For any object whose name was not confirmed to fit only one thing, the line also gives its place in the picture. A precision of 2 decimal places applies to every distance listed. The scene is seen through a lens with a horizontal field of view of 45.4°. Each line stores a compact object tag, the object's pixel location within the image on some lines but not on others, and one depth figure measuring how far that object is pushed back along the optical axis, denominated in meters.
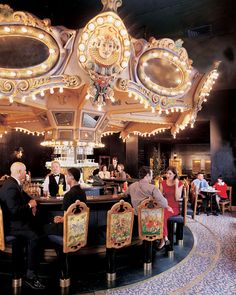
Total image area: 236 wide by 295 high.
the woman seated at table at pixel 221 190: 9.20
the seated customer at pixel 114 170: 10.19
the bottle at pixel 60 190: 5.08
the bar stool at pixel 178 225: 4.78
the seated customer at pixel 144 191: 4.25
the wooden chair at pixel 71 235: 3.39
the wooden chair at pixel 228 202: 9.09
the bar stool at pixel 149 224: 4.04
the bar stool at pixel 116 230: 3.71
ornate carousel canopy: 4.26
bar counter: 4.46
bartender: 5.39
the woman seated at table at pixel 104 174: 9.41
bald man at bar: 3.44
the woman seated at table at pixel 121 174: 8.64
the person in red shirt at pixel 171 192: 5.03
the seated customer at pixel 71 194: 3.59
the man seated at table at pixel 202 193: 9.00
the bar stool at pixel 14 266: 3.46
